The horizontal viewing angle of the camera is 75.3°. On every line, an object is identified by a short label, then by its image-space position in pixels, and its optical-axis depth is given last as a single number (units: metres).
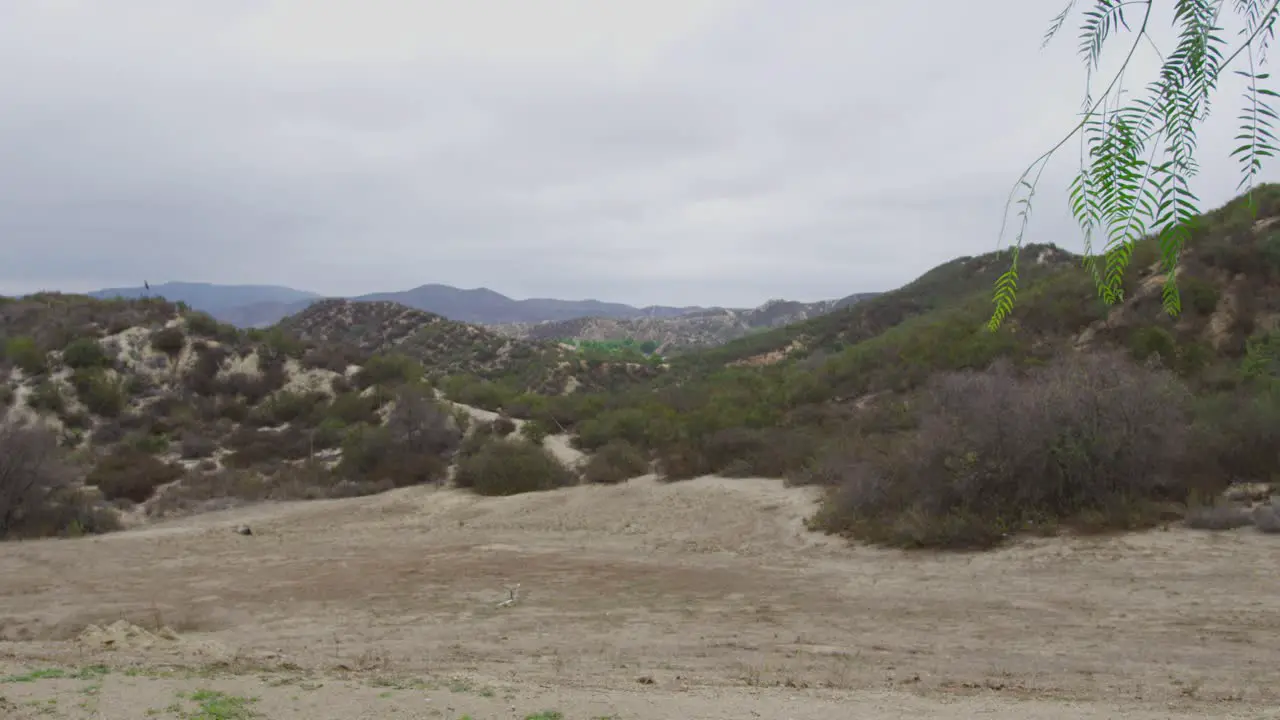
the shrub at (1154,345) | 19.48
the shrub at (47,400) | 25.25
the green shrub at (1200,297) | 21.12
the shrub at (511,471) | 20.61
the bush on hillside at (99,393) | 26.12
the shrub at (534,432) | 24.73
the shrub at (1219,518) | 11.05
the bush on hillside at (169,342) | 30.20
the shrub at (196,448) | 24.00
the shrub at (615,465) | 20.97
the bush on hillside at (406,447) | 22.25
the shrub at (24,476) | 17.27
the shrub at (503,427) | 25.58
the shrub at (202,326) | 31.81
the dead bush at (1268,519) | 10.74
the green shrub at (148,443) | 23.63
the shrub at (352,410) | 26.98
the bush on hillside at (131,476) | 20.64
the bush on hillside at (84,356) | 27.66
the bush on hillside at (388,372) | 30.22
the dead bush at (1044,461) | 12.23
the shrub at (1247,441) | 12.80
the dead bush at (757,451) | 19.41
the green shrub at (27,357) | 27.28
